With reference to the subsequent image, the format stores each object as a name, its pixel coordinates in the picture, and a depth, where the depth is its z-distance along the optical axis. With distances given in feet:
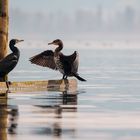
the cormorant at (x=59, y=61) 99.60
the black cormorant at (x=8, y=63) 90.99
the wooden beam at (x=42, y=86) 91.67
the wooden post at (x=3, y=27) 93.40
